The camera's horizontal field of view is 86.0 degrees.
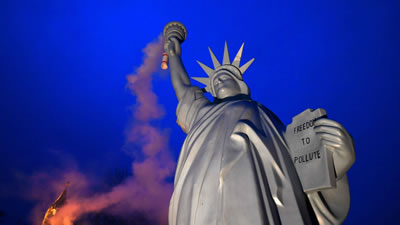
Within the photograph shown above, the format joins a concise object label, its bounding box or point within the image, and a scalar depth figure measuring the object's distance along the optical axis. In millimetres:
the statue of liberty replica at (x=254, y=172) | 1732
